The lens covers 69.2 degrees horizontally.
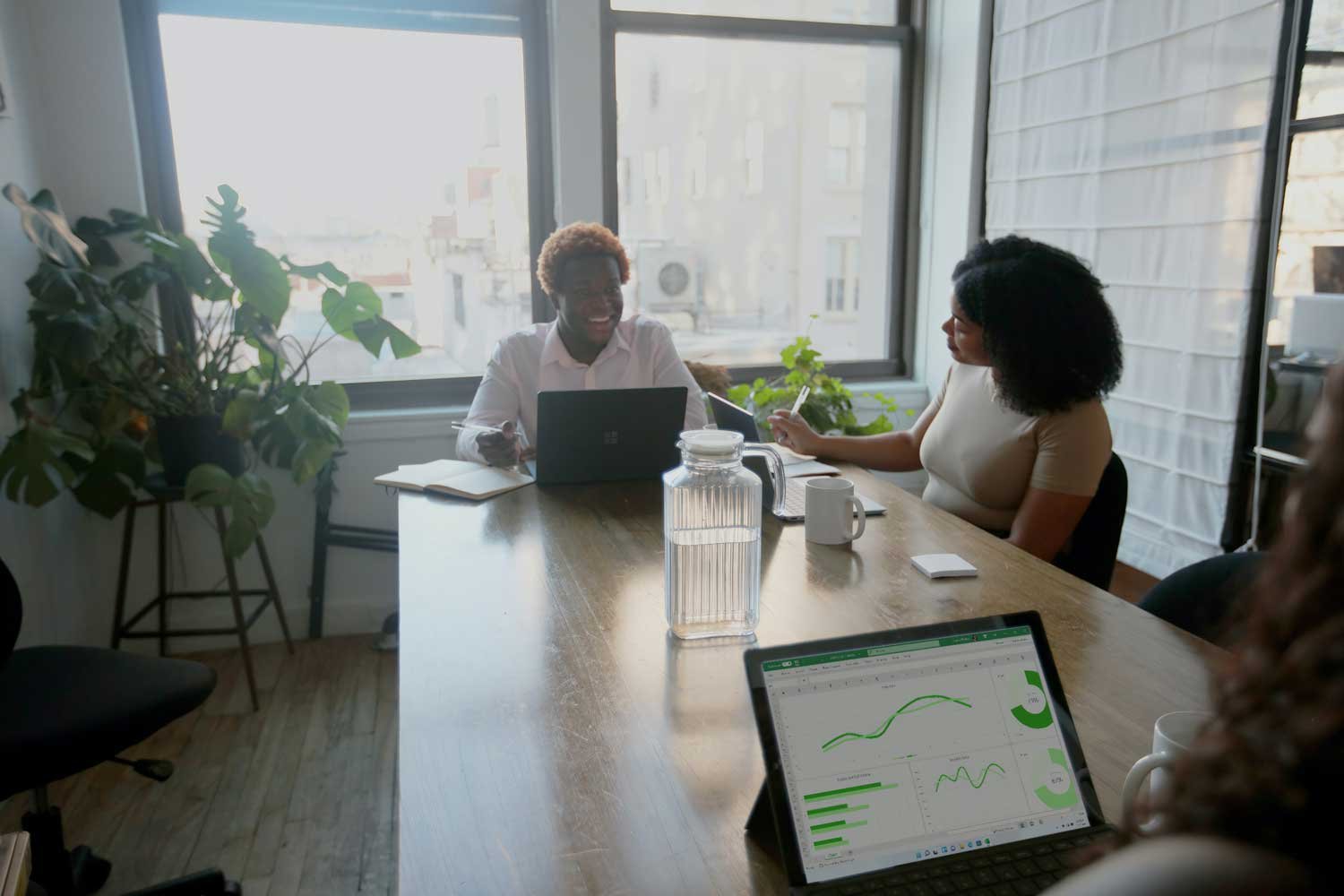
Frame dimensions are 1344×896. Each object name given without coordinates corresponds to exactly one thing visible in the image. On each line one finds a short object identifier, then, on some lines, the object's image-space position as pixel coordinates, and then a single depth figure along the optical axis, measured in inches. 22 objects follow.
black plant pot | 108.8
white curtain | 99.0
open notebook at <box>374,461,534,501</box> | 82.7
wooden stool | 110.3
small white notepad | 62.2
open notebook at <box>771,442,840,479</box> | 89.8
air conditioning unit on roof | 144.6
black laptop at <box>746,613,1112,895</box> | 31.6
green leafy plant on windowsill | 129.8
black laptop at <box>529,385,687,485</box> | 83.7
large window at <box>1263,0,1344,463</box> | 88.2
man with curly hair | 103.7
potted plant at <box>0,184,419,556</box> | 100.5
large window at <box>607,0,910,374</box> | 141.3
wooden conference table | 34.3
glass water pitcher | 52.0
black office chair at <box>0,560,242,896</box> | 65.2
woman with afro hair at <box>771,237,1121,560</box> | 75.2
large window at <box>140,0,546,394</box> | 125.5
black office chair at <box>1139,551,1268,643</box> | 56.5
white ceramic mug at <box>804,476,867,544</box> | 68.0
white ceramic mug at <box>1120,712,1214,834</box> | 31.0
